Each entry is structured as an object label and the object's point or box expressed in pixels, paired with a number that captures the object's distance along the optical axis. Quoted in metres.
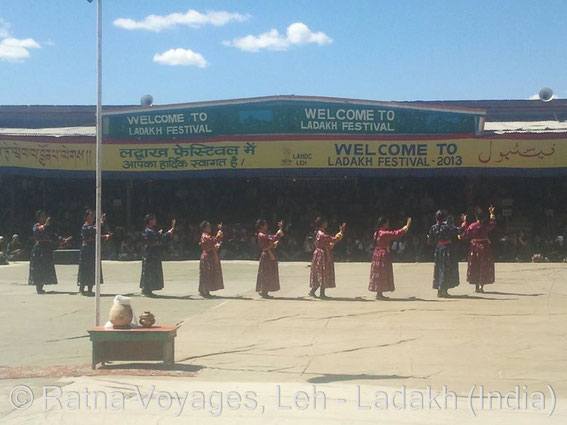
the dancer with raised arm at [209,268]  16.84
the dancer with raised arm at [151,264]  17.14
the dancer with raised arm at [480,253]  17.19
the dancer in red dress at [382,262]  16.23
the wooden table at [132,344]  9.23
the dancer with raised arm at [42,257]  17.70
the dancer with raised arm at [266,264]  16.69
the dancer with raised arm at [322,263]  16.64
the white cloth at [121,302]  9.50
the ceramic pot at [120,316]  9.38
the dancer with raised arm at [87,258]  17.31
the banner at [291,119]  27.48
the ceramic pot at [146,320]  9.54
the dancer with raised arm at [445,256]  16.53
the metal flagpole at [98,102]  10.02
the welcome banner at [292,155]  26.56
